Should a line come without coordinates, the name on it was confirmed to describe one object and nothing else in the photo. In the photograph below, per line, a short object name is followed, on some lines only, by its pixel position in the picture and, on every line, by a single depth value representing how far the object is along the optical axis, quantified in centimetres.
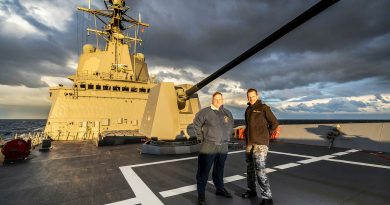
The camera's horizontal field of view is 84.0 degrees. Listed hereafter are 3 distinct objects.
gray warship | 336
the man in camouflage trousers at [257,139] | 303
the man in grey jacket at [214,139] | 311
